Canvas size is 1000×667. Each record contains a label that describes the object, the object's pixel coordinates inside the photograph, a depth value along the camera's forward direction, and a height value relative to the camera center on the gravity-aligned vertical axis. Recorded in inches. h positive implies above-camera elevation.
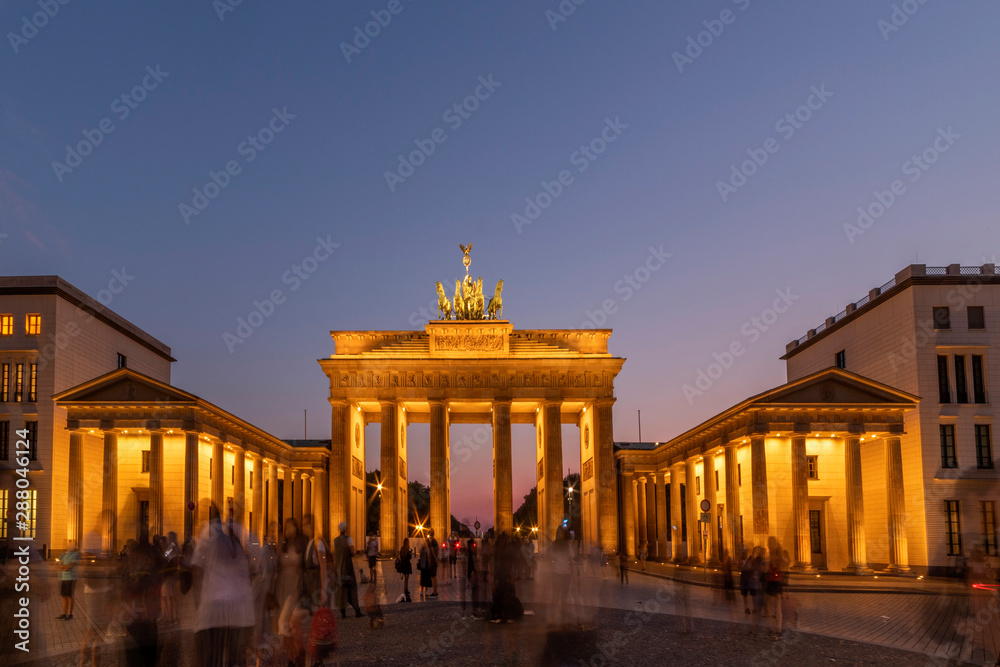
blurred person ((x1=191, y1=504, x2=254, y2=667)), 400.2 -66.0
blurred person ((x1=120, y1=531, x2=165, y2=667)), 437.7 -78.5
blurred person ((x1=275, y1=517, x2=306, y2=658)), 520.1 -73.9
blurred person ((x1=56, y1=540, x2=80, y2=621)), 757.9 -110.2
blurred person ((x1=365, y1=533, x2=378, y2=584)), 1050.8 -122.5
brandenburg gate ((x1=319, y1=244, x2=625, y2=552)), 2301.9 +125.0
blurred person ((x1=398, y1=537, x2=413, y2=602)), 1020.5 -132.6
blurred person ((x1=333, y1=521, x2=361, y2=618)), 778.2 -103.2
